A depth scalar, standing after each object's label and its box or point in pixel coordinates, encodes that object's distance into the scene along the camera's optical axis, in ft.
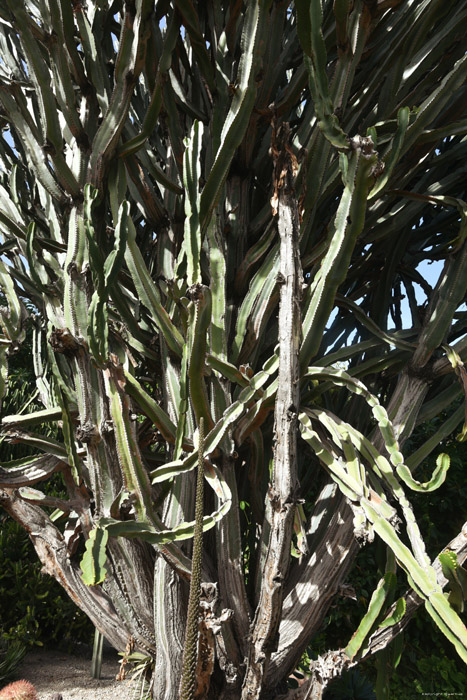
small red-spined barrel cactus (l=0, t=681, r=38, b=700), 5.05
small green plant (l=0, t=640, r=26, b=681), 10.31
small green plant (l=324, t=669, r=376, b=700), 8.30
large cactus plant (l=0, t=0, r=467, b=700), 4.07
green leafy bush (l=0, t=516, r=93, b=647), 12.36
